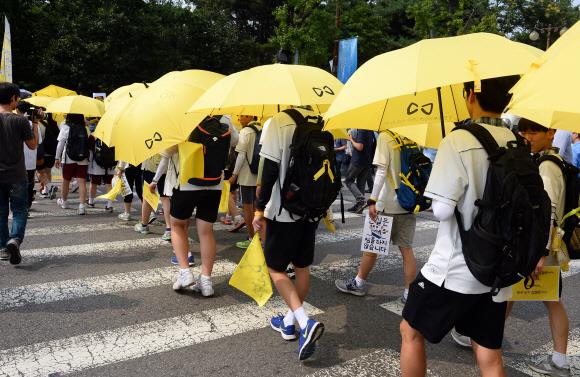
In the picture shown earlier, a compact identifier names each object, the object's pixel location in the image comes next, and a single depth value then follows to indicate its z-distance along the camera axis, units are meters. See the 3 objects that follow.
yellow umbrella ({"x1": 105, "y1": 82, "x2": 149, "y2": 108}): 4.97
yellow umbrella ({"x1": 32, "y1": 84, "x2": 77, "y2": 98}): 14.89
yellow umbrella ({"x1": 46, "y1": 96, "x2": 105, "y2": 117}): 7.73
